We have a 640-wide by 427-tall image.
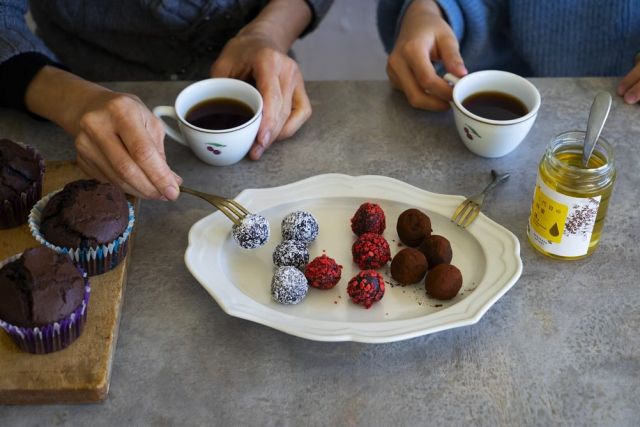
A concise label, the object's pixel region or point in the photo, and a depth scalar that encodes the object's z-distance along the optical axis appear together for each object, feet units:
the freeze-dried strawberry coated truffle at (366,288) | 3.55
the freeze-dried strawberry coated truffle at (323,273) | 3.64
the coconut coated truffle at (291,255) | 3.76
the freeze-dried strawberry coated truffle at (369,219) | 3.91
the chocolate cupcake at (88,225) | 3.66
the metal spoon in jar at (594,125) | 3.68
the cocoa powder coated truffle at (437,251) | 3.72
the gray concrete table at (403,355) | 3.24
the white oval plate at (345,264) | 3.46
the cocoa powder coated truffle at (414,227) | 3.85
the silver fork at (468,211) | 4.01
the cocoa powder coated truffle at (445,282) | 3.56
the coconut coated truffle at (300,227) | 3.86
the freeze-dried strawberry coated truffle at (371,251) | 3.76
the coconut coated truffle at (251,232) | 3.78
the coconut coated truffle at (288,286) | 3.55
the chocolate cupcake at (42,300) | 3.21
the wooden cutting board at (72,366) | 3.22
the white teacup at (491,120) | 4.24
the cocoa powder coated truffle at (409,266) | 3.66
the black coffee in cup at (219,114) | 4.38
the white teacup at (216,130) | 4.25
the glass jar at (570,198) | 3.56
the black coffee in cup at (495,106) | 4.38
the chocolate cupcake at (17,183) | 3.88
